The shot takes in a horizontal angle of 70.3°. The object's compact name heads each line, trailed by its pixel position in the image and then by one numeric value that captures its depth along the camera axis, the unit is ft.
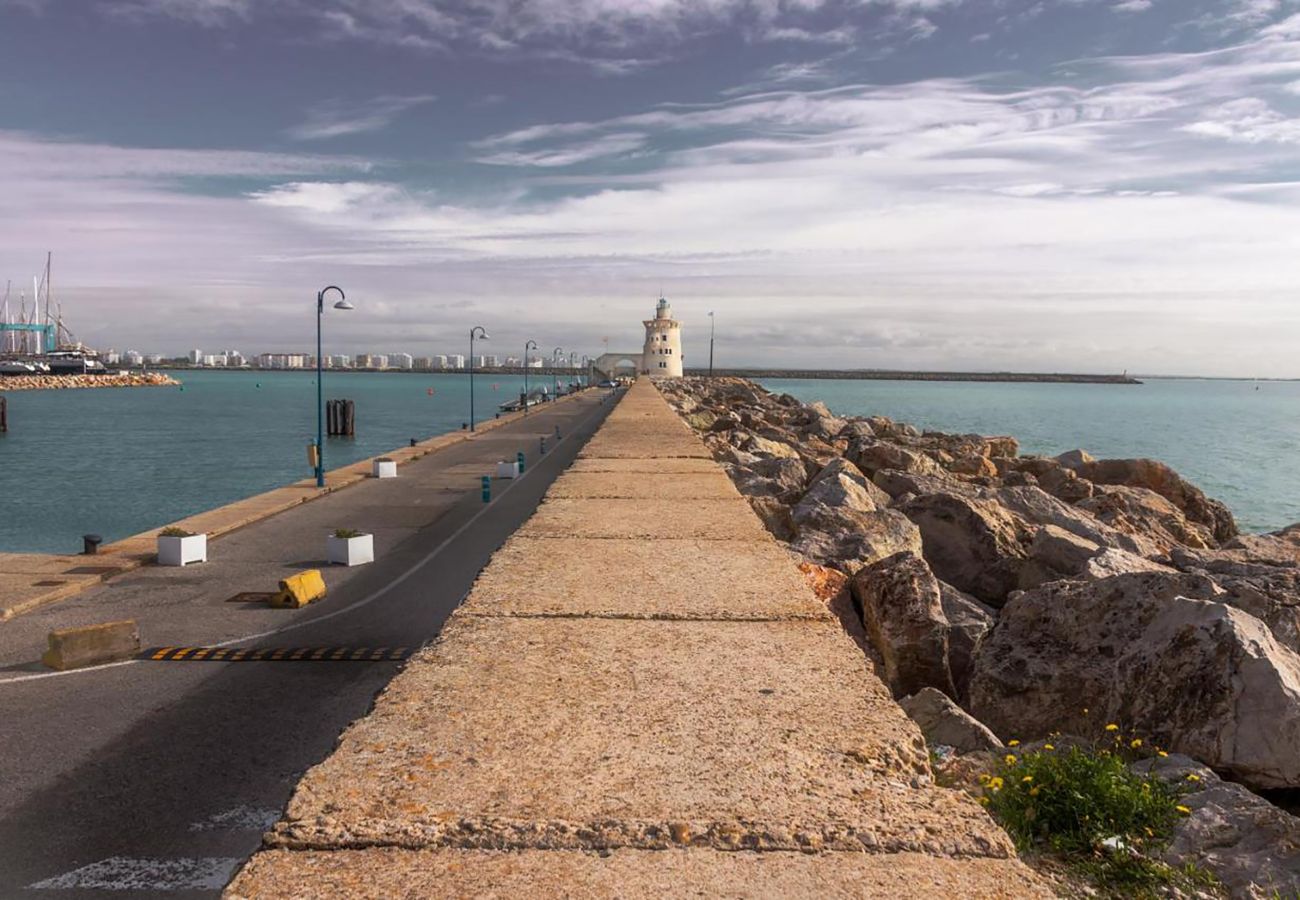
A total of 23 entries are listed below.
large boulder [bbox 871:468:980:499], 65.03
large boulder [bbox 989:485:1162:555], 53.57
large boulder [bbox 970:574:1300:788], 20.93
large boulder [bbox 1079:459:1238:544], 80.89
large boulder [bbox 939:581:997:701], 29.86
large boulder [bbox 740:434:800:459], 89.29
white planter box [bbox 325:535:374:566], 56.03
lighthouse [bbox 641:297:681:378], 440.45
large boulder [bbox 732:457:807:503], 63.77
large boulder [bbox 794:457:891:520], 53.36
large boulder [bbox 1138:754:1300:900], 14.58
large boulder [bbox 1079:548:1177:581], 34.70
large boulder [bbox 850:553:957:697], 27.68
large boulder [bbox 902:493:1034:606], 45.34
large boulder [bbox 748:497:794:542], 47.47
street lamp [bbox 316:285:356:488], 86.69
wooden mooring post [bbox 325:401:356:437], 257.96
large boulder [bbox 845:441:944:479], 81.30
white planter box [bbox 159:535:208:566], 54.95
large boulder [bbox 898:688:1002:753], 21.81
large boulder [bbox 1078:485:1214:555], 66.18
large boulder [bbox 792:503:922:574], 39.50
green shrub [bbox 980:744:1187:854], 15.24
